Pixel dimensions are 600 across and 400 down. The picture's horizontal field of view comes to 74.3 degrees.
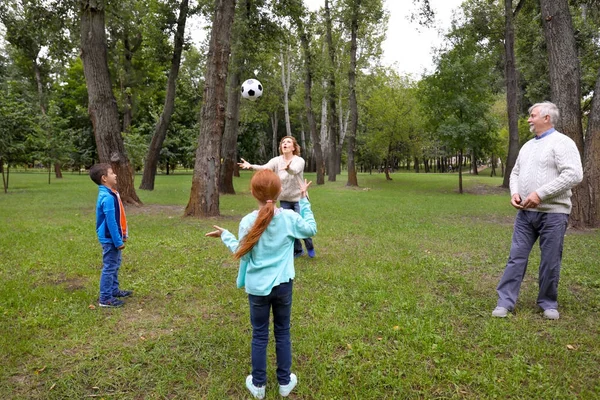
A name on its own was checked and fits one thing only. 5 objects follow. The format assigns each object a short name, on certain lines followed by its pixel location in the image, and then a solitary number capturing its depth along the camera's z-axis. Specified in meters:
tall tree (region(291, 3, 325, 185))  22.41
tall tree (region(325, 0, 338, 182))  23.75
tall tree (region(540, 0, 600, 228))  8.55
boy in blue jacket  4.27
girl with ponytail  2.62
